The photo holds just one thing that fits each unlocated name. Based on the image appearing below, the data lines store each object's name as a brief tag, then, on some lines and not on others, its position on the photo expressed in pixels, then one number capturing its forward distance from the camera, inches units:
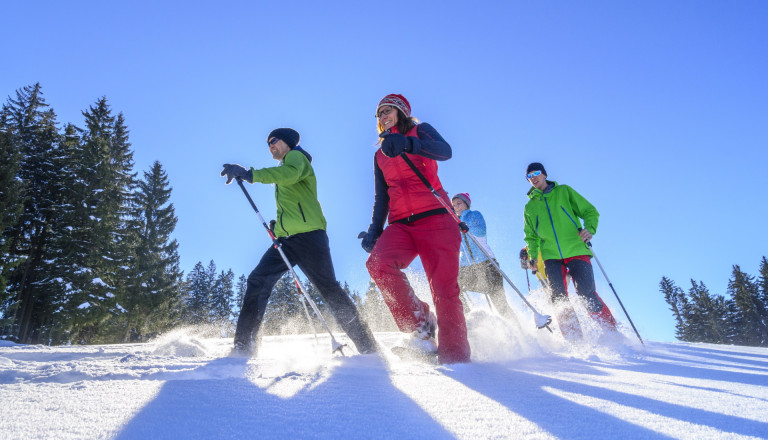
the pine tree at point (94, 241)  681.0
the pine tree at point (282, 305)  1521.9
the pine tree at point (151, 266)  837.8
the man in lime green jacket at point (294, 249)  132.6
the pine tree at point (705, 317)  1778.9
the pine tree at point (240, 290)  2096.0
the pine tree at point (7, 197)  546.3
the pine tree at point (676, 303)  2044.3
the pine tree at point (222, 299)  1890.3
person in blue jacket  194.5
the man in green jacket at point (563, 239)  171.3
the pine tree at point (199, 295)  1766.4
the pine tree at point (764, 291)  1668.3
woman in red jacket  107.9
